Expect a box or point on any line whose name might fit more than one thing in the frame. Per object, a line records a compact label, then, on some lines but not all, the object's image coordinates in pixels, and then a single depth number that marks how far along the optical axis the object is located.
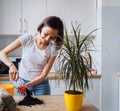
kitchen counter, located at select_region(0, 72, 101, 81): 2.90
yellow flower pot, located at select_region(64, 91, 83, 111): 1.34
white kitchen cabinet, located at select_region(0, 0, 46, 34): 3.09
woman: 1.70
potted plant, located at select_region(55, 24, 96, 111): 1.33
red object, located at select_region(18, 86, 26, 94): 1.45
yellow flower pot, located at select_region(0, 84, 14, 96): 1.47
